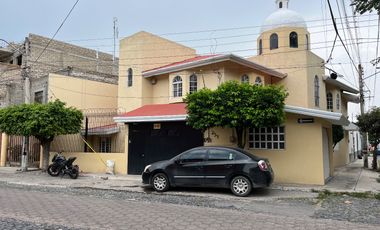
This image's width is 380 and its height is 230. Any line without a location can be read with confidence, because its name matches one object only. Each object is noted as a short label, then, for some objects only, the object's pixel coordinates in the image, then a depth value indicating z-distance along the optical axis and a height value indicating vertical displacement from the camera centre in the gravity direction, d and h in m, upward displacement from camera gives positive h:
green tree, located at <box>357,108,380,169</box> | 21.03 +1.20
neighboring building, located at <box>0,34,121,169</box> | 20.73 +3.95
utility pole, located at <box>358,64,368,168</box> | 24.63 +3.24
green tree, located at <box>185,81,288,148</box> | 13.05 +1.42
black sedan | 11.42 -0.88
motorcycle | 16.41 -1.06
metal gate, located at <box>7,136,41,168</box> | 21.59 -0.40
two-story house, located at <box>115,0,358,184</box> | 14.27 +3.07
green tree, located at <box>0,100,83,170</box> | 16.77 +1.17
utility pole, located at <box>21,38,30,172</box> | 19.00 +0.13
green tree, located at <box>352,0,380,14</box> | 9.80 +3.85
